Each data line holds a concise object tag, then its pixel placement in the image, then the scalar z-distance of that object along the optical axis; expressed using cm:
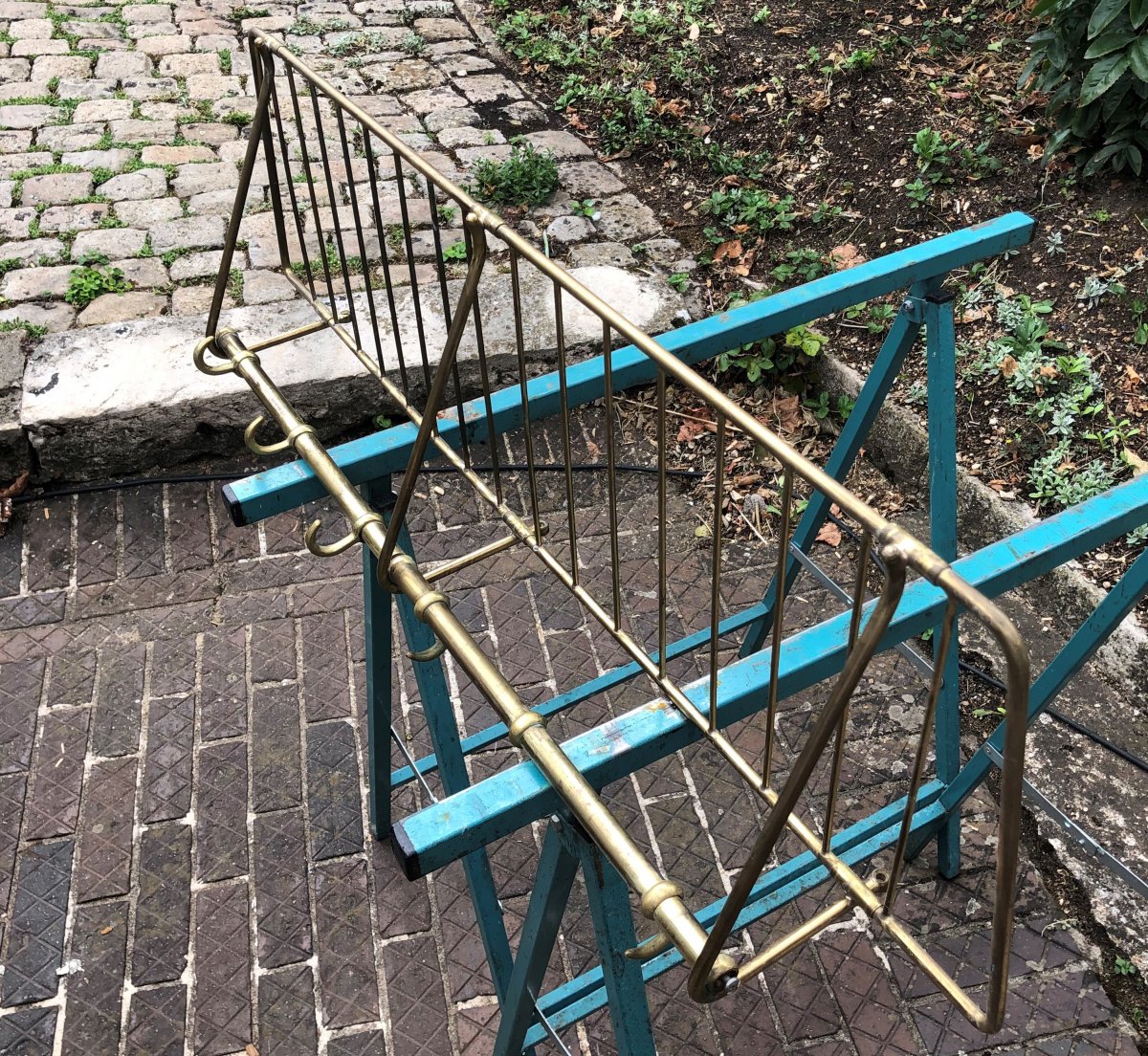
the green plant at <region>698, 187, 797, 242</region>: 499
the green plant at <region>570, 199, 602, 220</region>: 525
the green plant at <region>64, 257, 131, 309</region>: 458
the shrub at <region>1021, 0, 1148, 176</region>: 414
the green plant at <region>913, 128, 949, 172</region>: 491
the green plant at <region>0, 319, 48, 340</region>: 434
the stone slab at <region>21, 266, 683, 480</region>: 401
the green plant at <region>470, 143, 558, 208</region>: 532
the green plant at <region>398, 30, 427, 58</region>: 673
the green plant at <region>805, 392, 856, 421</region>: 428
